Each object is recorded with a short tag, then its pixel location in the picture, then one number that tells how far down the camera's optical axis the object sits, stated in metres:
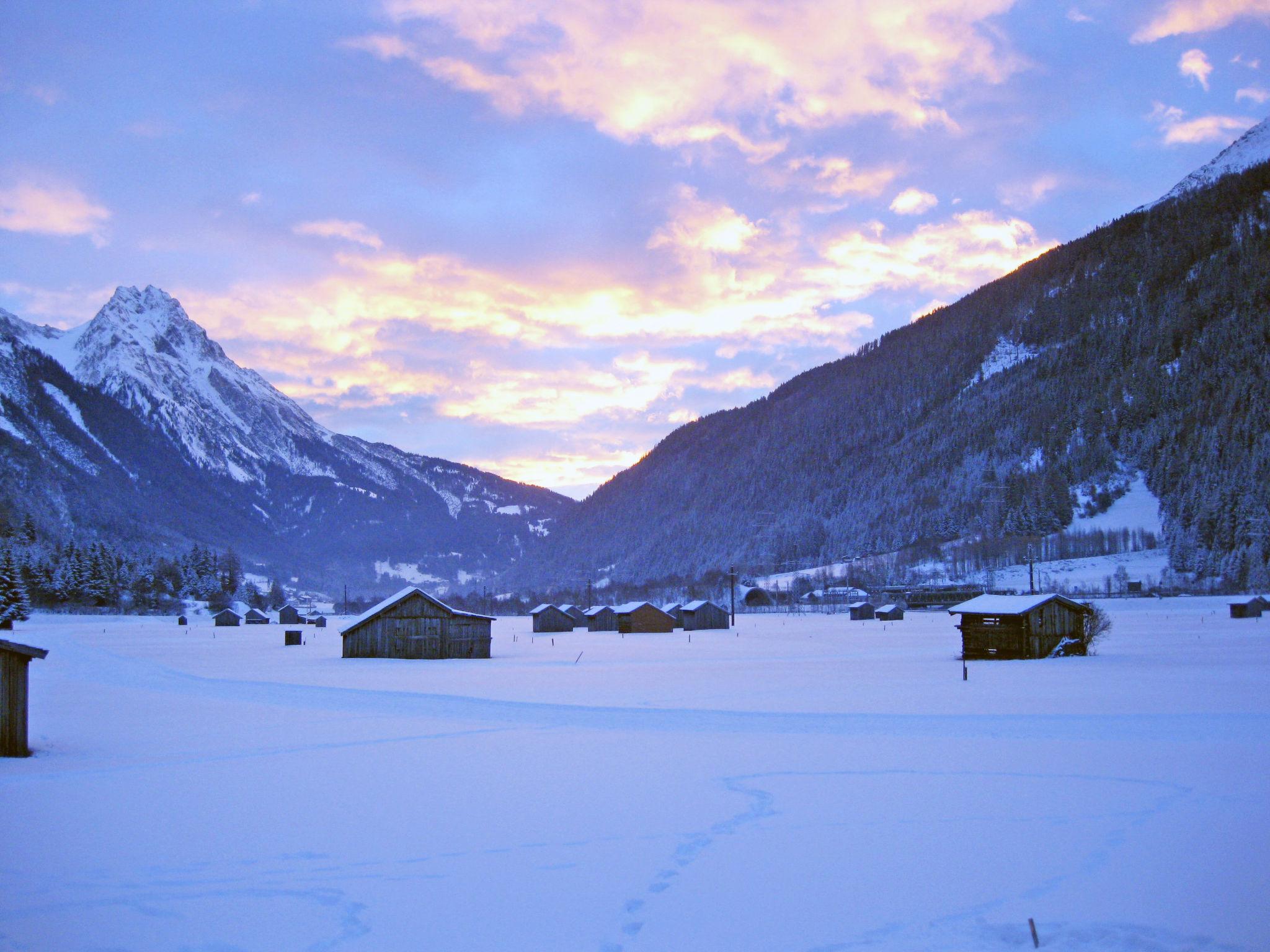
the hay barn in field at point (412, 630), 49.81
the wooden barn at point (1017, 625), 44.41
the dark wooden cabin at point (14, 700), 17.16
